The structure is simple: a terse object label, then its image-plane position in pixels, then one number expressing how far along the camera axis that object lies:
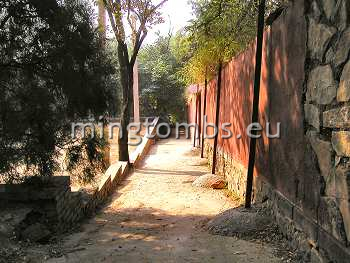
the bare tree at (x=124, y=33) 11.59
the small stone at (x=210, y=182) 9.49
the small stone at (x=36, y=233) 5.13
